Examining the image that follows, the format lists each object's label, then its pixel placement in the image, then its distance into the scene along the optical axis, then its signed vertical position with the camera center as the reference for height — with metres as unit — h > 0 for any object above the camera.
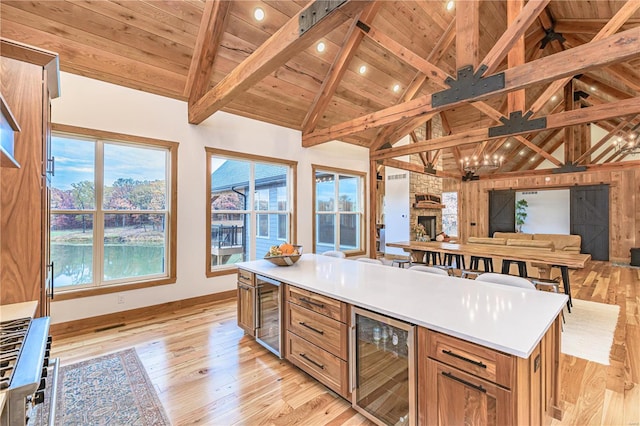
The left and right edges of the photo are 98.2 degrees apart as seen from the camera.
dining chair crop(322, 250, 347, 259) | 4.06 -0.59
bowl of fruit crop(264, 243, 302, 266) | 3.03 -0.45
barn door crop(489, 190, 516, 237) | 10.75 +0.13
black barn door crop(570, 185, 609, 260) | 8.73 -0.12
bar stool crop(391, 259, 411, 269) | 4.59 -0.82
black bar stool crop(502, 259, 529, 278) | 5.07 -1.00
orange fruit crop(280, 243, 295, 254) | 3.09 -0.39
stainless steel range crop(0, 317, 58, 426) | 0.89 -0.56
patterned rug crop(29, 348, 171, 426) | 1.94 -1.43
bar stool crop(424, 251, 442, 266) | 6.21 -1.04
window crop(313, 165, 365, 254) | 6.41 +0.10
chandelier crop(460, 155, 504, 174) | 6.68 +1.34
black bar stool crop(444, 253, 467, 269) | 6.24 -1.06
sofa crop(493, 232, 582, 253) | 6.63 -0.75
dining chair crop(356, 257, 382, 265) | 3.41 -0.58
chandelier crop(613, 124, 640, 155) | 6.09 +1.66
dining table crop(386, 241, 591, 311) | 3.99 -0.67
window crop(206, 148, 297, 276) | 4.66 +0.14
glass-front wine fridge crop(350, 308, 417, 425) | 1.72 -1.04
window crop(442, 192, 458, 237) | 12.45 +0.01
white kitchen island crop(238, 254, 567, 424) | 1.27 -0.61
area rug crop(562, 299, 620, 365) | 2.91 -1.44
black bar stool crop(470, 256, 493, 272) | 5.73 -1.07
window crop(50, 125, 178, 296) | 3.38 +0.05
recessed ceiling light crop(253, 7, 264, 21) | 3.74 +2.73
